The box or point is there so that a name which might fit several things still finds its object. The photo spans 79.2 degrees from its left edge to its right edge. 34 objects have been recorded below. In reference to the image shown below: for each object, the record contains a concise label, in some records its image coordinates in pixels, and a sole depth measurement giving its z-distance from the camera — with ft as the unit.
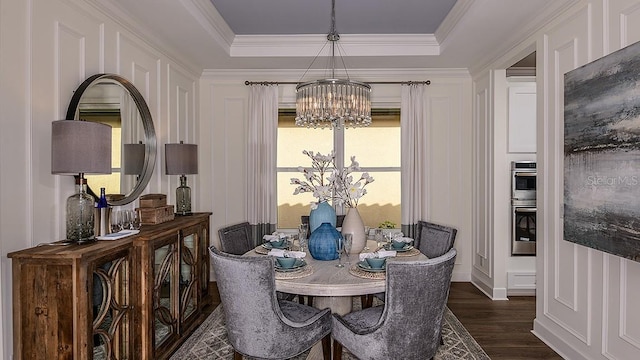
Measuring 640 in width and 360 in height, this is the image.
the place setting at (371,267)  7.43
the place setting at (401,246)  9.21
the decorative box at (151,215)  9.77
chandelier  8.80
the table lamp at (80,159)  6.69
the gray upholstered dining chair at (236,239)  9.55
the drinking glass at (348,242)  8.11
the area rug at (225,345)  9.35
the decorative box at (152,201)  9.97
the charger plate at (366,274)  7.32
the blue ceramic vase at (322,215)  9.22
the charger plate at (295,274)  7.34
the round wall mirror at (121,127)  8.38
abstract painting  6.63
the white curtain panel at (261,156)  15.46
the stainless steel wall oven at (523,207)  13.60
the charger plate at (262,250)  9.36
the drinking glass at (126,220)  8.71
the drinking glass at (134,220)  8.96
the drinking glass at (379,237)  10.27
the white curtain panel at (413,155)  15.47
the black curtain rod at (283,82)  15.51
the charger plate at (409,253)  9.09
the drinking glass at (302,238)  9.86
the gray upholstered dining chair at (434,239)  9.57
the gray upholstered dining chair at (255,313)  6.61
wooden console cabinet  6.16
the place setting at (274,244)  9.57
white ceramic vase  9.00
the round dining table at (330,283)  6.97
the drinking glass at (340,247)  8.13
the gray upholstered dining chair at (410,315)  6.23
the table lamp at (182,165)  11.67
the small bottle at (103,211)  8.19
